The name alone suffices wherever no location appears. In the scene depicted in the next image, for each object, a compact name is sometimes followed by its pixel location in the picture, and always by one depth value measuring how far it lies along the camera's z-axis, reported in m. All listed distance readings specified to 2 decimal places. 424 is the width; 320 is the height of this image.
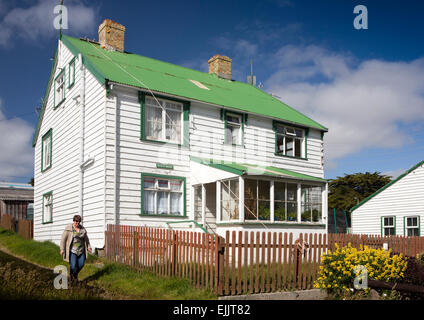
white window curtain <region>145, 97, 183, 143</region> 17.23
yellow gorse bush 9.24
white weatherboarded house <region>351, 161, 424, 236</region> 24.23
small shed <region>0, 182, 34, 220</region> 34.62
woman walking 11.18
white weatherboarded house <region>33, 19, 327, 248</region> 15.95
